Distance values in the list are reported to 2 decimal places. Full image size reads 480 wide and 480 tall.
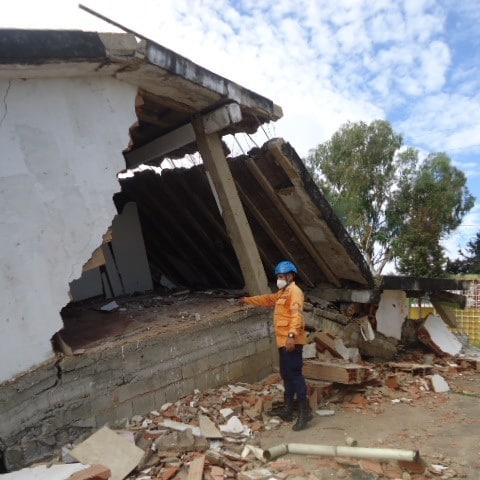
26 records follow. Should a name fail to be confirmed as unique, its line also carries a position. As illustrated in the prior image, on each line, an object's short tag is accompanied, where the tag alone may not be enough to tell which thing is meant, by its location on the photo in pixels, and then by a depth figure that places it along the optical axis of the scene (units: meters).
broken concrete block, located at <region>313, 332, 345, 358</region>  6.69
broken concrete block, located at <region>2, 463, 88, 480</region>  3.46
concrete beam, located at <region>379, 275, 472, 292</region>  7.54
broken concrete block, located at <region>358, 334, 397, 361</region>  7.72
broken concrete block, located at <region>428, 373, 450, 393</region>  6.49
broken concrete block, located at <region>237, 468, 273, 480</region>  3.62
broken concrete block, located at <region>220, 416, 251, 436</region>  4.51
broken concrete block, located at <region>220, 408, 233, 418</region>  4.77
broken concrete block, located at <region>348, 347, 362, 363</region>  7.10
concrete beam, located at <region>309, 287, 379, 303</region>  7.34
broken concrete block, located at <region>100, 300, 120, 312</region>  6.35
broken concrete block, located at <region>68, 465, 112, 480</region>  3.41
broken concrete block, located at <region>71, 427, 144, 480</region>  3.67
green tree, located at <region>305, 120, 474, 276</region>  24.03
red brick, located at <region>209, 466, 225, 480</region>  3.61
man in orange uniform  4.89
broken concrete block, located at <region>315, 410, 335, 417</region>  5.31
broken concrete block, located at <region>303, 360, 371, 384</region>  5.64
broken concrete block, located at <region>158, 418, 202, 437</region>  4.32
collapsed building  3.87
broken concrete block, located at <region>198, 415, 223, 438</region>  4.28
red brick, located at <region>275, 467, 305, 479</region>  3.67
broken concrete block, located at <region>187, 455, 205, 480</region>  3.55
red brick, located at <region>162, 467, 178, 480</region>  3.61
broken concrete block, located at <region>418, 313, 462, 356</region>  8.56
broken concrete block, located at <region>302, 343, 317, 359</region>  6.43
